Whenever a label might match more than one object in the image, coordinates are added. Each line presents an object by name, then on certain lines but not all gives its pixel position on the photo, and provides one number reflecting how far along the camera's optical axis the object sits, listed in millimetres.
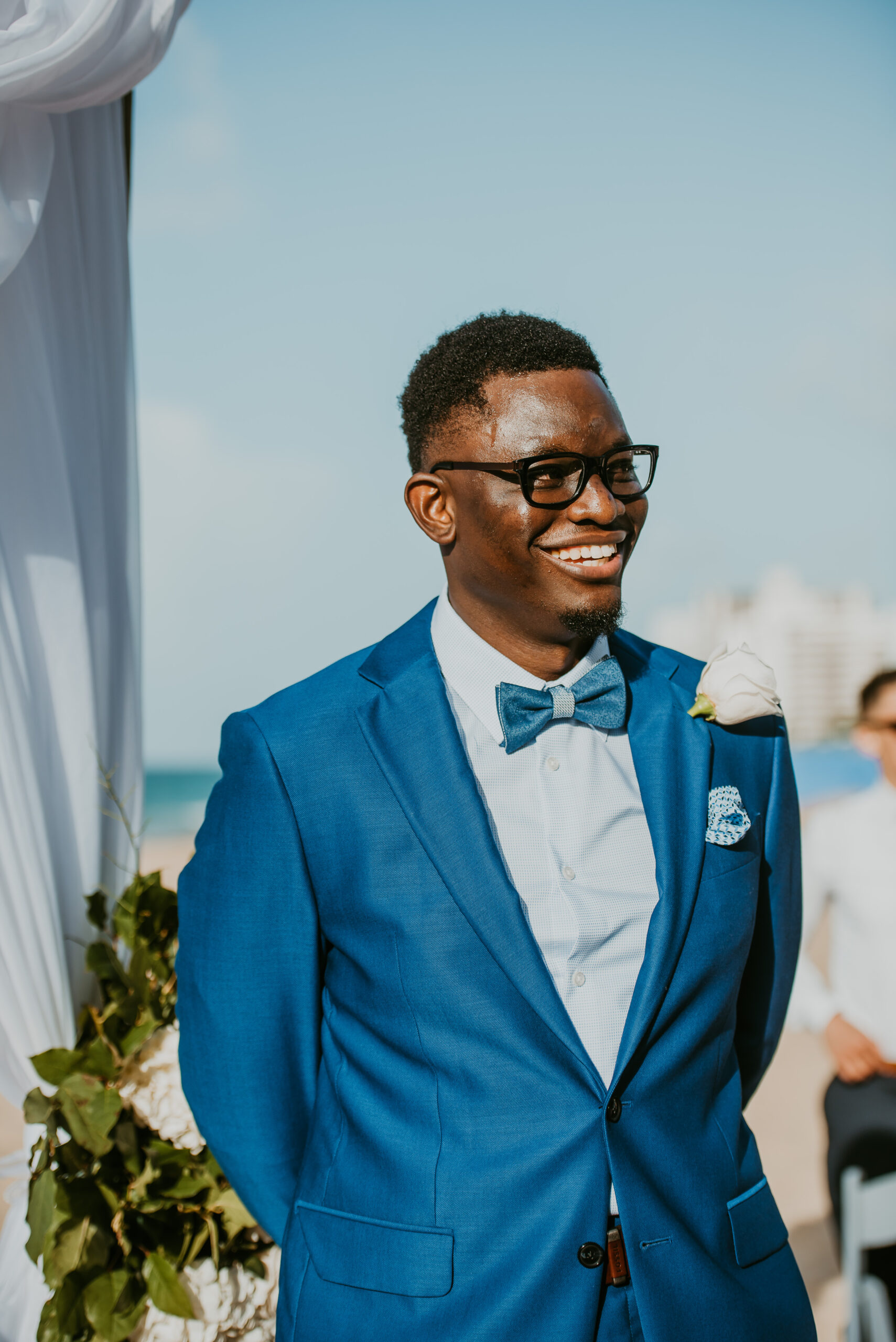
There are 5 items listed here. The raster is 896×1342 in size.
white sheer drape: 1734
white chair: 2244
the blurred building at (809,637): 50406
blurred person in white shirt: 2906
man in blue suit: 1418
